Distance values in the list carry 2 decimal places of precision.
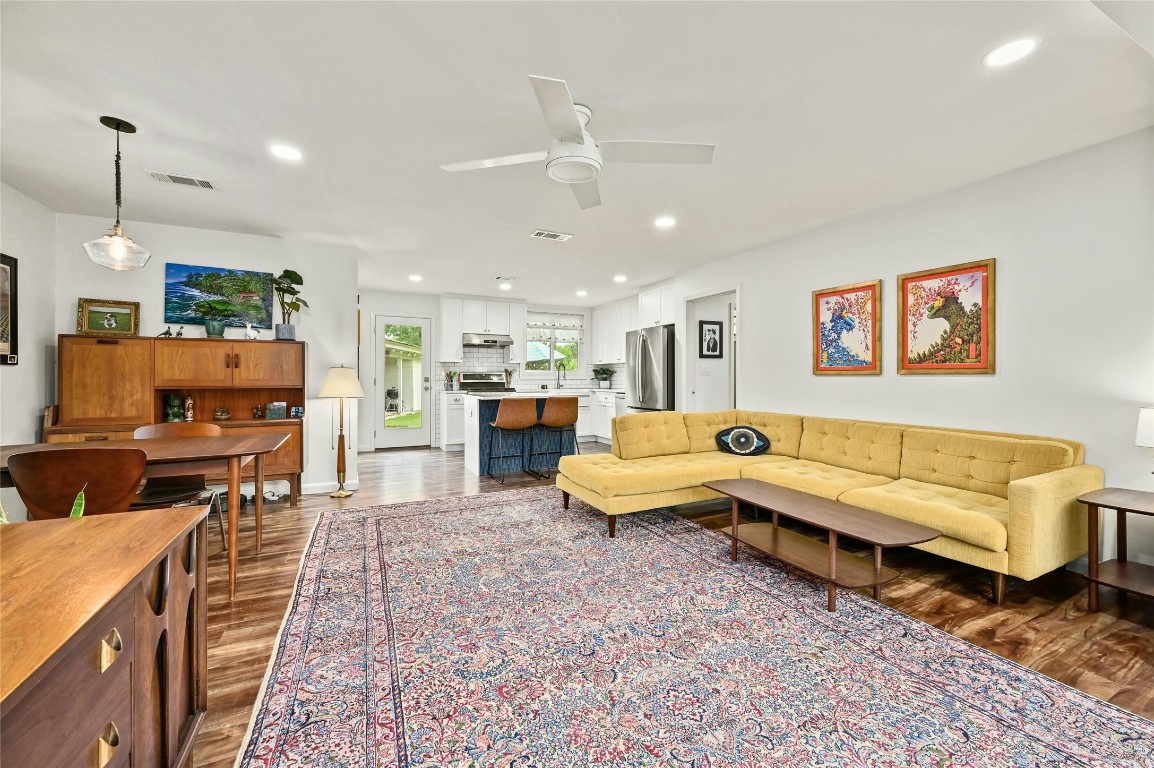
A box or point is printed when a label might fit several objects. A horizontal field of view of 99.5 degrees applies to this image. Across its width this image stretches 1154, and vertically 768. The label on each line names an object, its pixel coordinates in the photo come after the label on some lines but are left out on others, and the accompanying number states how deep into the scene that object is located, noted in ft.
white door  25.73
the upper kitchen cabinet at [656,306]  22.09
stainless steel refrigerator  21.70
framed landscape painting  14.49
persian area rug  5.12
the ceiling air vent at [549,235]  15.35
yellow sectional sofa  8.27
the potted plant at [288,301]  15.11
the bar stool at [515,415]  17.71
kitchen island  19.03
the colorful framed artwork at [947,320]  11.18
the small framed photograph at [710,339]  21.36
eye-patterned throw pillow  15.01
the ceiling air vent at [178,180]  10.79
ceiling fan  7.33
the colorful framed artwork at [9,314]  11.17
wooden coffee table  8.07
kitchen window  29.84
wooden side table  7.69
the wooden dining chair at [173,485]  9.31
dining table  8.21
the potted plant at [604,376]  30.04
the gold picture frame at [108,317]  13.46
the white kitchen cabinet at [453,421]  25.42
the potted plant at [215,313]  14.35
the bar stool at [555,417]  18.62
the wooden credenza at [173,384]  12.58
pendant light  9.09
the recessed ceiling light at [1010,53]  6.66
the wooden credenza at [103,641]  2.26
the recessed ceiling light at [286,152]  9.52
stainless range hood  26.04
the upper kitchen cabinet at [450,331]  25.73
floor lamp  15.46
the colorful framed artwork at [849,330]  13.47
